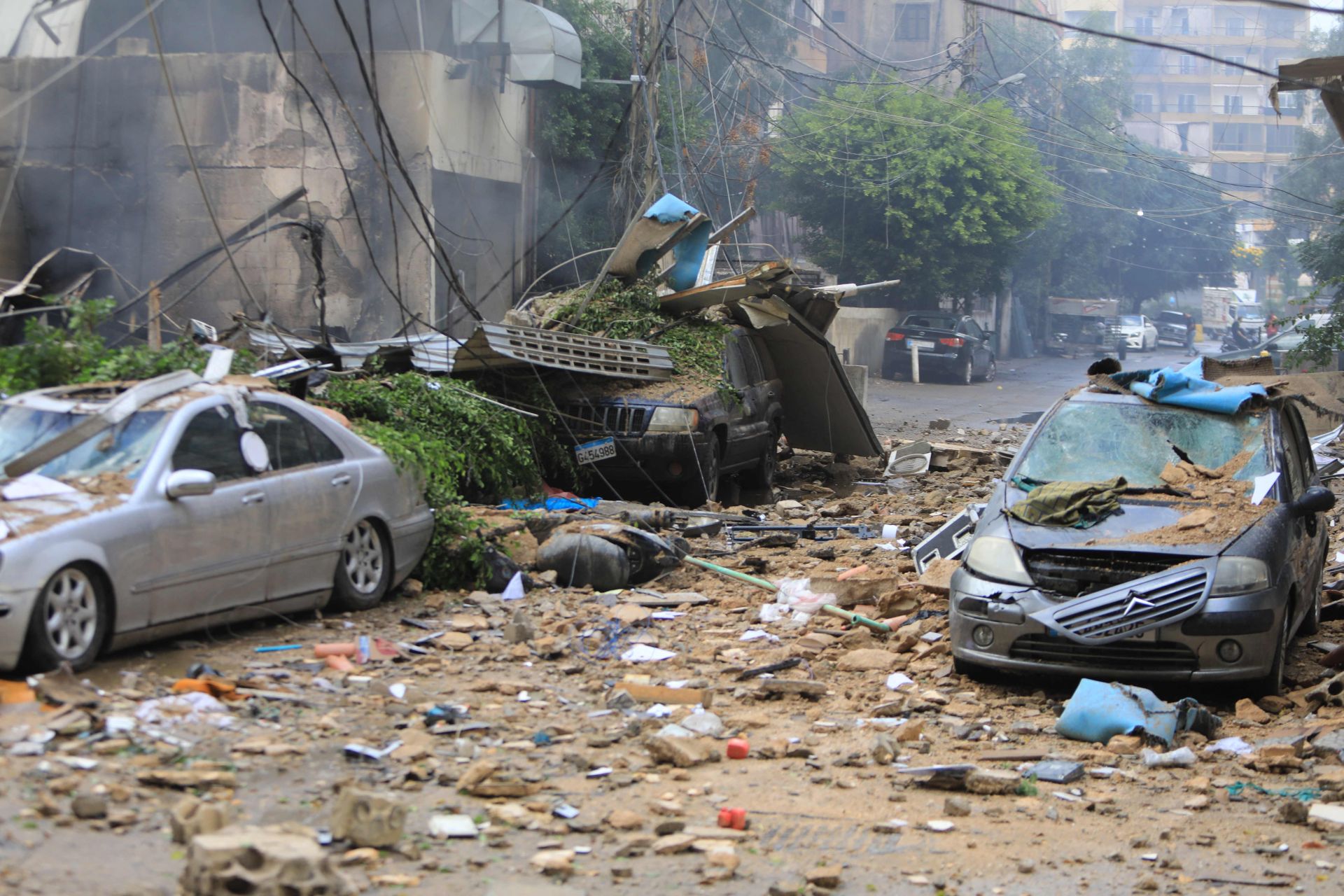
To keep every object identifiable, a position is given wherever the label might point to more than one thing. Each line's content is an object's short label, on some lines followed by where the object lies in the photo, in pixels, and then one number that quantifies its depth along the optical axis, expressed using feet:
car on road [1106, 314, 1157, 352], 336.29
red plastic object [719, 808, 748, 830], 31.99
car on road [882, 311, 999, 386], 224.94
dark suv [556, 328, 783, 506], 80.69
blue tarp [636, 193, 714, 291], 99.71
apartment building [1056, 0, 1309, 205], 641.81
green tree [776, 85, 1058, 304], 245.24
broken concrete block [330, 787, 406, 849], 28.07
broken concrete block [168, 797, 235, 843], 27.12
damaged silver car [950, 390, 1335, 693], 43.62
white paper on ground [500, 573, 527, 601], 58.18
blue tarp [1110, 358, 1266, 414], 53.72
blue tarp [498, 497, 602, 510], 75.66
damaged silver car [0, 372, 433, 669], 38.19
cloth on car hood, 47.83
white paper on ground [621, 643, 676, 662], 49.29
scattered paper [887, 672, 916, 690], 47.47
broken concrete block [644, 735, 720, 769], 36.35
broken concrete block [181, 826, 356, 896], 23.59
